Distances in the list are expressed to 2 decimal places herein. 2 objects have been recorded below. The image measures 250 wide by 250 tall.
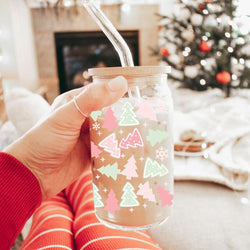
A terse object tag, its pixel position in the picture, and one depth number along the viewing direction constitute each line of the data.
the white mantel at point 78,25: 3.74
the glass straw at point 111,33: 0.41
